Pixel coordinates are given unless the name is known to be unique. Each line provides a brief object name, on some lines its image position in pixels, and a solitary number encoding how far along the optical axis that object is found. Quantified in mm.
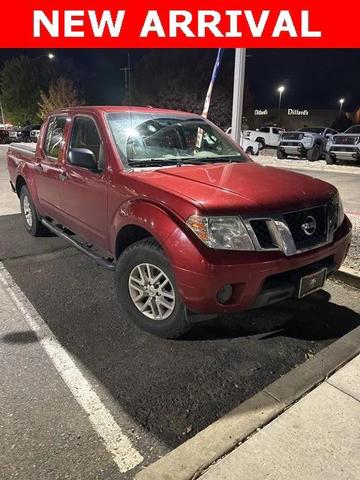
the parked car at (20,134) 34094
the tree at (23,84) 53531
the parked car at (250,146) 20578
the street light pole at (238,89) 7023
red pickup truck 2652
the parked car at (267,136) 24750
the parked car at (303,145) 17594
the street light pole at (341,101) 62906
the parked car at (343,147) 15295
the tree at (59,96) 49562
